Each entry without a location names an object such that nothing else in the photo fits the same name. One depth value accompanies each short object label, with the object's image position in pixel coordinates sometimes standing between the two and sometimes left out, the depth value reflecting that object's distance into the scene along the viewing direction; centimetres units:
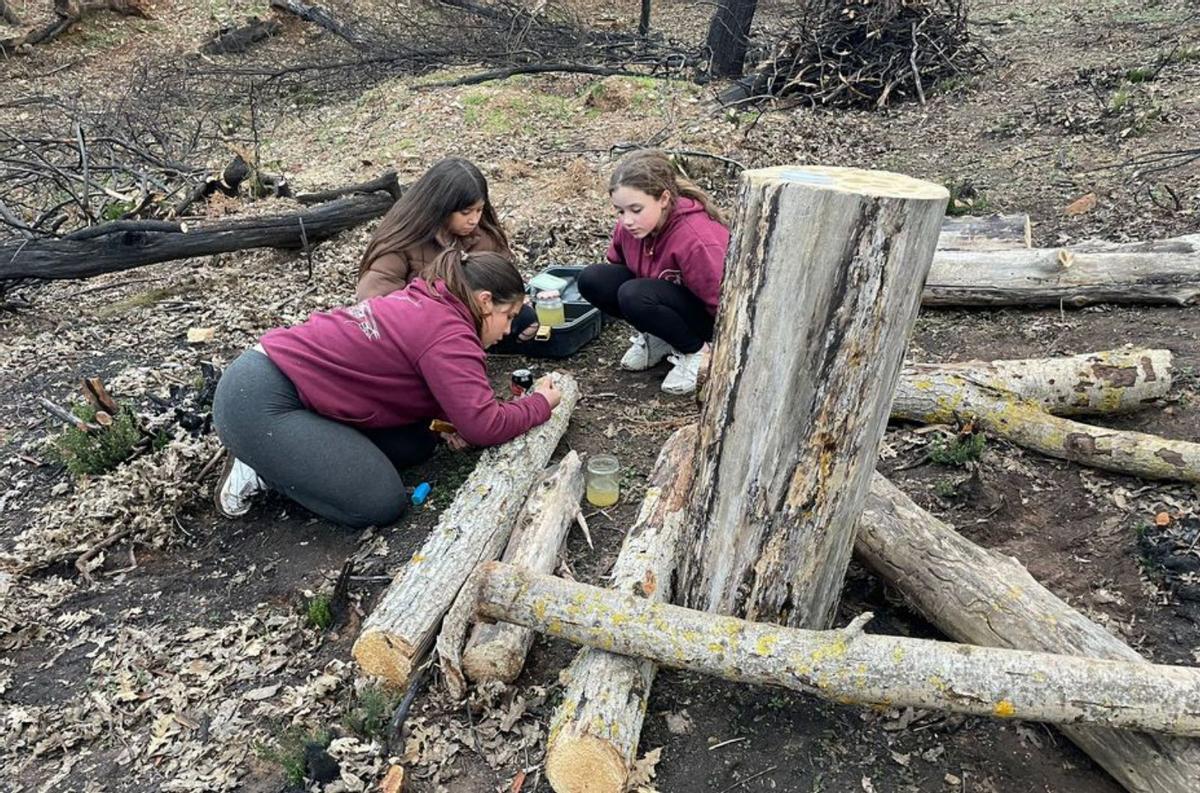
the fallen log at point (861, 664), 200
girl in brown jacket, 420
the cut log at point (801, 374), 202
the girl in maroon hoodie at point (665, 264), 384
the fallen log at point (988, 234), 512
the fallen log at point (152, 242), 541
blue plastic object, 353
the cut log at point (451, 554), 252
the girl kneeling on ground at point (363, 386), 319
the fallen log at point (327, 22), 1240
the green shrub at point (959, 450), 340
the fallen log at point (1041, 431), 319
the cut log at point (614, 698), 210
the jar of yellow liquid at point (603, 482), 342
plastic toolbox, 473
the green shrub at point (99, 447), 370
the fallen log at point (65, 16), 1284
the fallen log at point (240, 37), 1370
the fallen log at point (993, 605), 204
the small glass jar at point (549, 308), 468
